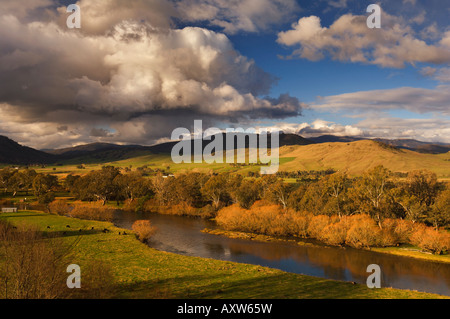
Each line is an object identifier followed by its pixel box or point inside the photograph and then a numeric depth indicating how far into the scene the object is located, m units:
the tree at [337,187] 80.29
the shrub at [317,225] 75.96
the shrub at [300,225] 80.00
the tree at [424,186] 82.34
